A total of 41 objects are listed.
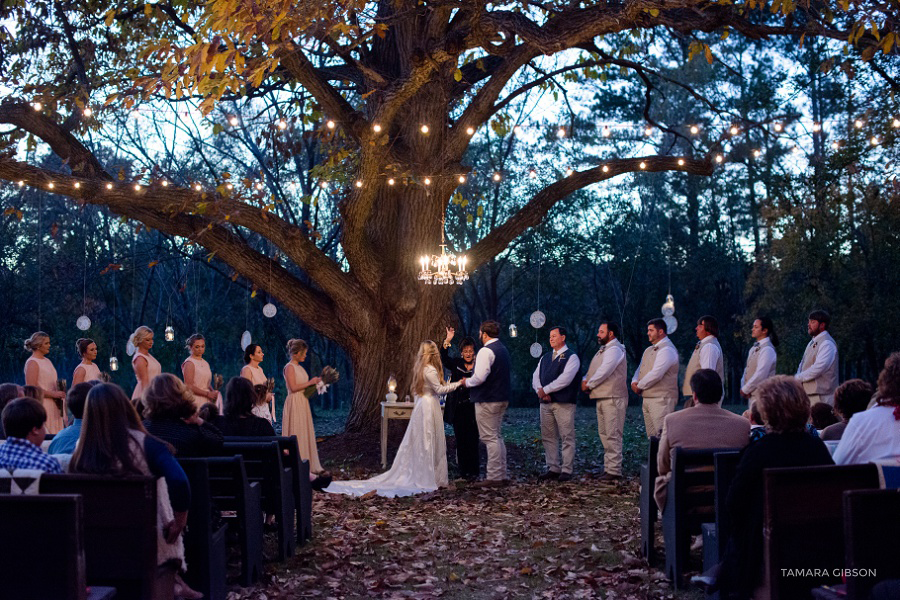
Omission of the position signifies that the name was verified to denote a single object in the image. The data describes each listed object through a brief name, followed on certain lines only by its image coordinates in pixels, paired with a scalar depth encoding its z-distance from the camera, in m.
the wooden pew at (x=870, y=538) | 4.04
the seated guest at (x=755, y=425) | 7.00
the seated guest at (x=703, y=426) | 6.73
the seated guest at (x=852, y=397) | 6.55
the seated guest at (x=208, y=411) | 8.04
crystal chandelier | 12.54
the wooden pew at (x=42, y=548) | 3.99
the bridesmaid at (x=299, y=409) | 11.46
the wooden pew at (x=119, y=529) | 4.67
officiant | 12.50
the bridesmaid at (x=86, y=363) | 12.04
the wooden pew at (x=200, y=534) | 5.69
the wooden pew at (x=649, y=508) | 7.22
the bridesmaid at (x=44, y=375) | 11.57
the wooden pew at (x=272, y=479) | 7.48
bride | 11.47
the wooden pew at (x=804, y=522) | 4.67
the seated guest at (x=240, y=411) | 8.30
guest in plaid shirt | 5.01
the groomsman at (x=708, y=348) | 11.26
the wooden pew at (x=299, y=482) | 8.20
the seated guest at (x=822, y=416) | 7.71
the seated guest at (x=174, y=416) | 6.24
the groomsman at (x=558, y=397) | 11.87
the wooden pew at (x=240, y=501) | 6.59
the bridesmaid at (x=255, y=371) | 11.92
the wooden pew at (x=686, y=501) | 6.52
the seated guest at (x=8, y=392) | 6.49
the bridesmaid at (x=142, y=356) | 11.73
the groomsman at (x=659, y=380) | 11.50
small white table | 13.40
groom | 11.66
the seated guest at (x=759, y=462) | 4.95
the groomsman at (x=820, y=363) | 10.84
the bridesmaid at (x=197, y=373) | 11.85
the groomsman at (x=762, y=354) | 11.09
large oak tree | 11.39
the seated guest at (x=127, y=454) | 4.75
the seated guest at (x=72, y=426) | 5.86
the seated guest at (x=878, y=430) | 5.28
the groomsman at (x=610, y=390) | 11.85
